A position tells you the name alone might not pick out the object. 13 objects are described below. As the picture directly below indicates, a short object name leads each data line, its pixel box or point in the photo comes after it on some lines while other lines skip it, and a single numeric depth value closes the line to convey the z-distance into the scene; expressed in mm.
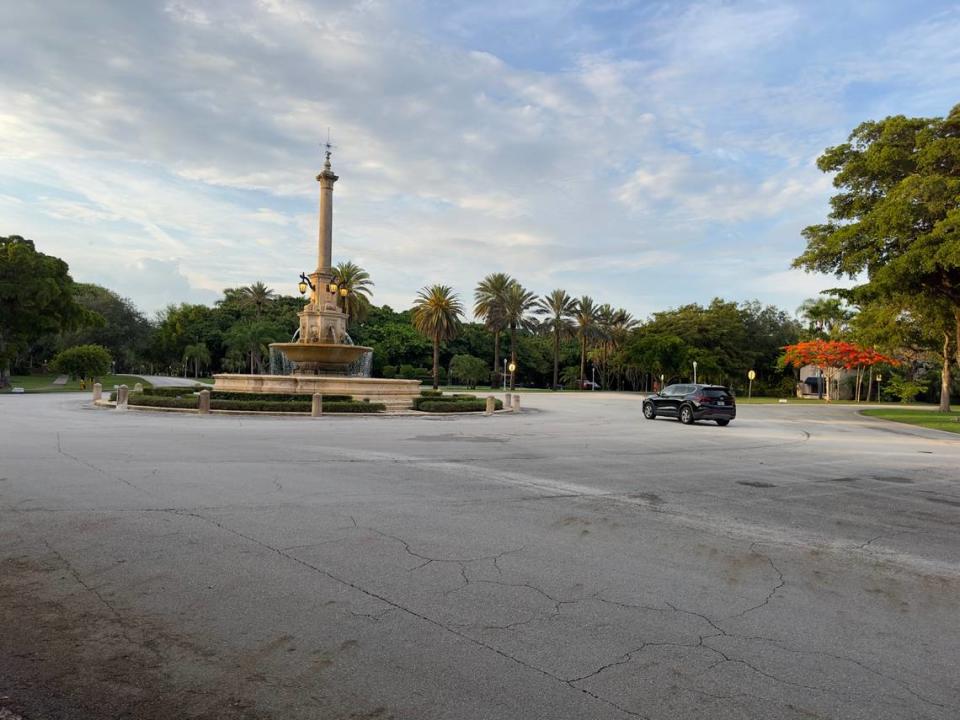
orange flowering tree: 58594
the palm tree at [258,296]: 87312
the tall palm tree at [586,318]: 80125
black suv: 24469
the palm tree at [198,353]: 82438
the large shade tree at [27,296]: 46906
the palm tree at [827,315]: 42875
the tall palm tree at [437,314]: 67562
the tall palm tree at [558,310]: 79938
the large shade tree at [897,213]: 23984
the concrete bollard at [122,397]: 25375
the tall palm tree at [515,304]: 74625
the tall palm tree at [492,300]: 74500
